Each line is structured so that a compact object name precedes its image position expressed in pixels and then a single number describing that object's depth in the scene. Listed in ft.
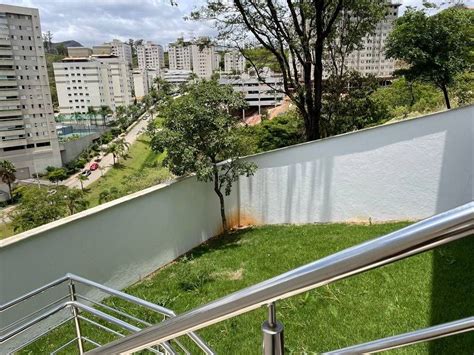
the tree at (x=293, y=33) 29.81
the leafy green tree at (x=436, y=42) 29.89
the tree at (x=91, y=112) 224.53
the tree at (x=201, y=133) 19.33
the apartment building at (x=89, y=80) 226.38
